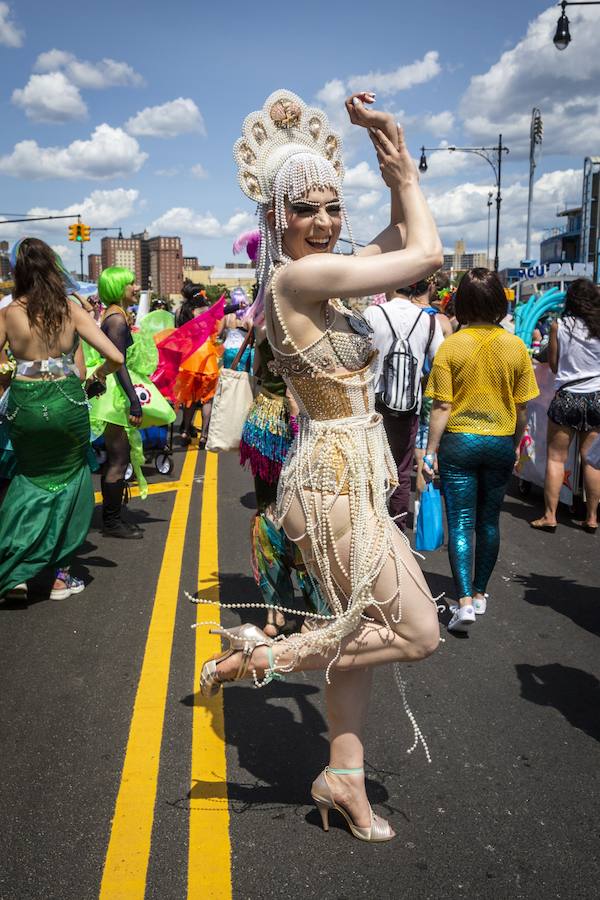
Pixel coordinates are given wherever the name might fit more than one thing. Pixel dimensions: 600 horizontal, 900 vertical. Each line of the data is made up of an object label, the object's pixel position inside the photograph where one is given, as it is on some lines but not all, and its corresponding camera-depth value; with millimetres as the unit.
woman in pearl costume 2467
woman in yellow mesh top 4559
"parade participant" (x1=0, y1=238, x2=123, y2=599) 4781
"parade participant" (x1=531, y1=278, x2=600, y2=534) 6453
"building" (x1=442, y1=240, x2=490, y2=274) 153875
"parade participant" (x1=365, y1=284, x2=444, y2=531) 5633
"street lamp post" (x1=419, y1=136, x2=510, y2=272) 27078
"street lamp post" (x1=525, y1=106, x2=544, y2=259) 29438
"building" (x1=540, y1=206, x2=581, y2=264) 89125
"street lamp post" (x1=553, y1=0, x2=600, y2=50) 17562
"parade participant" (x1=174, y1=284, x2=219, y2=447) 10484
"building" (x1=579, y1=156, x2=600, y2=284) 68869
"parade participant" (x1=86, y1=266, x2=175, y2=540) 6551
